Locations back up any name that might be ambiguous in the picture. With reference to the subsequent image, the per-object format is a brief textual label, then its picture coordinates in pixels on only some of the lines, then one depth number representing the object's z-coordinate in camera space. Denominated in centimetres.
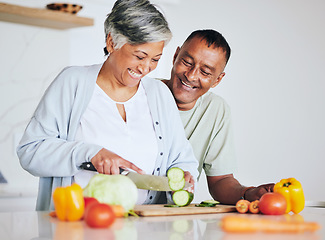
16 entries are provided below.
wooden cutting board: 156
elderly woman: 176
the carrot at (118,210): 141
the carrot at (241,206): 169
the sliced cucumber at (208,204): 178
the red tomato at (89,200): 133
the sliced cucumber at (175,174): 180
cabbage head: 143
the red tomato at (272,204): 161
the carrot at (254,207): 167
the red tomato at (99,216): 122
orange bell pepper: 131
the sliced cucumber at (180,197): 175
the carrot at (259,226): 104
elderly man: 222
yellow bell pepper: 171
